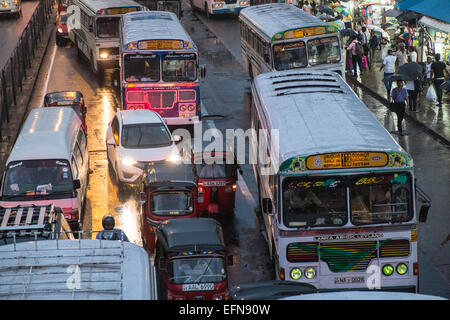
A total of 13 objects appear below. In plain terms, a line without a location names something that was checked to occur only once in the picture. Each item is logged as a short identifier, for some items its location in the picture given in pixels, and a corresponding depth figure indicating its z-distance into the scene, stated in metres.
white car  20.84
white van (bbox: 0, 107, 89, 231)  17.64
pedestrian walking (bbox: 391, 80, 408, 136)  24.83
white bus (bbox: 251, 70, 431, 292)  12.77
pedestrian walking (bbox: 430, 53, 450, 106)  27.67
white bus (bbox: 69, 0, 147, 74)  33.25
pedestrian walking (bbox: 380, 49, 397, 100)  29.52
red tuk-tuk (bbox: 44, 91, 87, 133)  25.66
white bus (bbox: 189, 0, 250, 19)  50.41
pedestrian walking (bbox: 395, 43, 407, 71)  30.47
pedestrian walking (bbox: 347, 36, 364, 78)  33.12
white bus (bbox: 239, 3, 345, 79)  25.81
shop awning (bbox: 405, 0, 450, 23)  28.81
